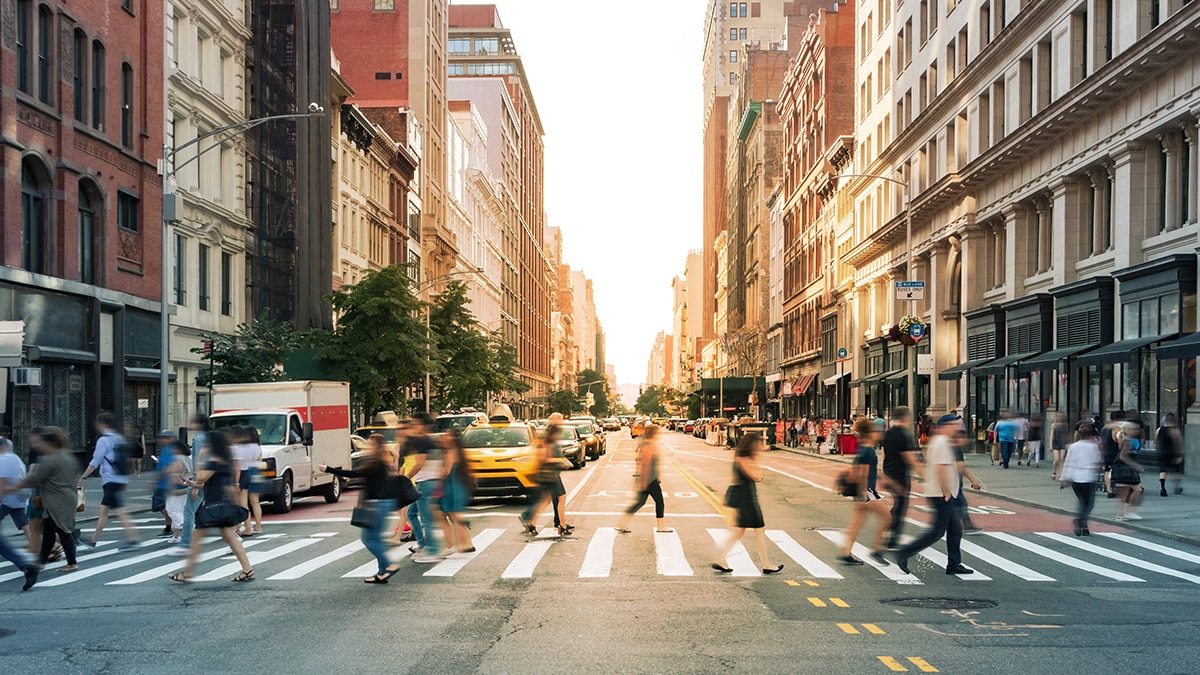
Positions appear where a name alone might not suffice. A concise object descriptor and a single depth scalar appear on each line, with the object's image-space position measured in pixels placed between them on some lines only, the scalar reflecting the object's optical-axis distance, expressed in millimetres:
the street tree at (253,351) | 35125
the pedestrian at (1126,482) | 20234
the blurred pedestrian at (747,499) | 13828
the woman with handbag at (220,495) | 12781
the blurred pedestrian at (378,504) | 13008
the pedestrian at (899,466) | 14867
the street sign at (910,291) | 38844
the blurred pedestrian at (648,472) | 17516
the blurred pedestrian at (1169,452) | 23156
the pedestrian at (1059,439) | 29109
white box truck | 22625
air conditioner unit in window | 26503
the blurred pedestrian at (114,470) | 16969
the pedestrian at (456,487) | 15570
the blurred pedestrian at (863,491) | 14922
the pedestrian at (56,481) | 13594
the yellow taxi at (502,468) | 23172
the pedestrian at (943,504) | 13672
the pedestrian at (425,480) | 15586
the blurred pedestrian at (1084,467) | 16938
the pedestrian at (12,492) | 13991
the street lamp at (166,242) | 26375
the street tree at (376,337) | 42469
